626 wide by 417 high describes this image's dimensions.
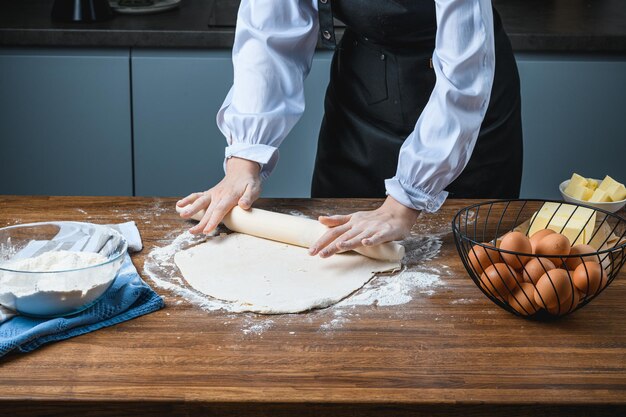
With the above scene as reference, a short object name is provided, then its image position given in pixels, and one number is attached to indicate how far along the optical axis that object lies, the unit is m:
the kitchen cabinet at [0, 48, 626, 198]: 2.43
